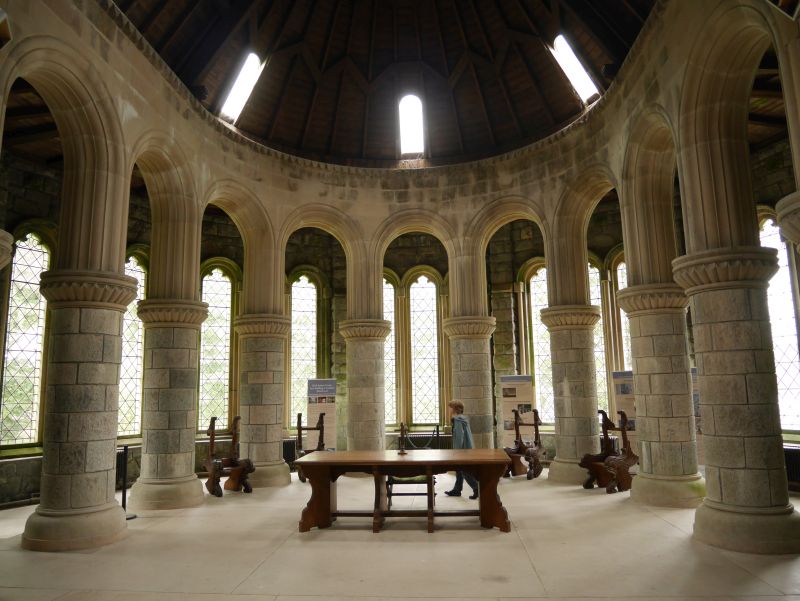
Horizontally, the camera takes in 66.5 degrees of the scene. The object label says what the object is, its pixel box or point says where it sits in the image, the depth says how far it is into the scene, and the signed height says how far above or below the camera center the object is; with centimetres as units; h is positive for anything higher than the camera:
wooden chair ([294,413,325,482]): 1168 -82
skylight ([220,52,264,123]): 1197 +635
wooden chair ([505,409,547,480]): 1159 -122
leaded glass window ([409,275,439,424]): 1573 +100
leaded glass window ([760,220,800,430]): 1120 +76
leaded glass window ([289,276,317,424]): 1535 +139
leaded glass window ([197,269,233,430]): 1443 +112
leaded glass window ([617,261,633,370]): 1430 +118
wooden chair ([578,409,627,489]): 1011 -124
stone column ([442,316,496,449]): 1222 +43
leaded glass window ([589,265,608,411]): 1452 +91
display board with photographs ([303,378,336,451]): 1246 -24
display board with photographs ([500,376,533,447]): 1245 -13
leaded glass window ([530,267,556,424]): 1512 +87
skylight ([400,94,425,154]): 1374 +600
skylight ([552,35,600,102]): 1147 +640
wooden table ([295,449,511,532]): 729 -97
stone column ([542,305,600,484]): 1109 +5
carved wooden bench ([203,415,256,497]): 1018 -122
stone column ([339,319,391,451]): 1236 +22
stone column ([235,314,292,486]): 1136 +6
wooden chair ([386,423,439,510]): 753 -127
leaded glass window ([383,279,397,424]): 1576 +61
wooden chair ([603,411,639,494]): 995 -129
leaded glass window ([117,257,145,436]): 1284 +47
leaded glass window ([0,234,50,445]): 1104 +98
